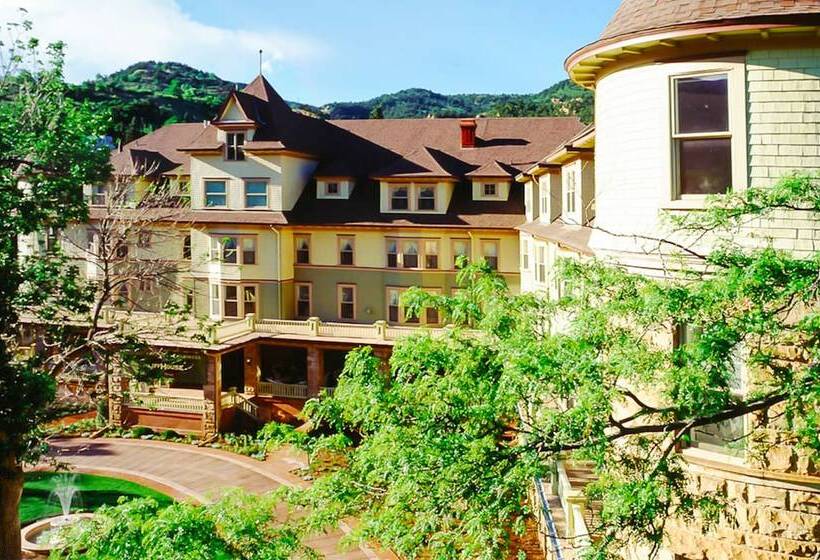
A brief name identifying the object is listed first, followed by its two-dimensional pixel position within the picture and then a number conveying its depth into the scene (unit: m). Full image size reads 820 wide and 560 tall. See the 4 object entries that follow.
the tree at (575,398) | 5.85
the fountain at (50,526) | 19.19
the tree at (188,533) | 6.65
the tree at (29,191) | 15.27
